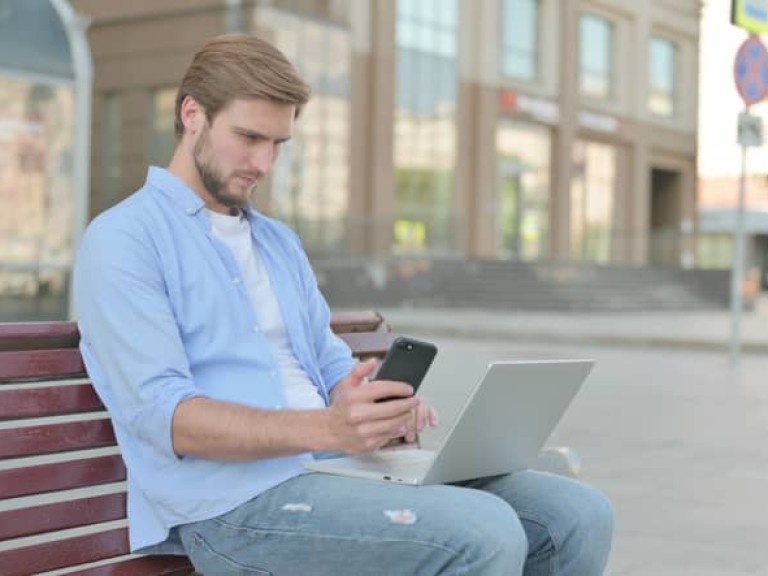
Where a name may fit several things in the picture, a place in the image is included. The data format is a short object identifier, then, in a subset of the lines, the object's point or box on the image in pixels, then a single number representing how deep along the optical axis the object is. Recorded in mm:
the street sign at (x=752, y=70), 13852
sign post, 13875
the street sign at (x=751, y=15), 13594
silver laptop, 2457
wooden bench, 2582
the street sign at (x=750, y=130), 13977
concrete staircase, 28922
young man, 2365
